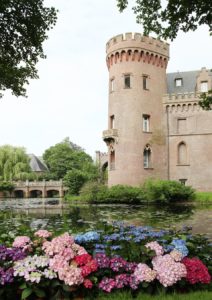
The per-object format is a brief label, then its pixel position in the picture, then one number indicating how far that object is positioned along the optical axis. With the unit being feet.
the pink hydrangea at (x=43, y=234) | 16.69
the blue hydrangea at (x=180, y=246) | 15.46
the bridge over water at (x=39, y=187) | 194.90
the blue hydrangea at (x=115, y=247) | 15.39
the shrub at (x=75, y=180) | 122.31
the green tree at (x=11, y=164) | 197.98
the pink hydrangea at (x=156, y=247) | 15.17
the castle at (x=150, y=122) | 110.73
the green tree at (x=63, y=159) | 230.48
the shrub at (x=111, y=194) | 98.89
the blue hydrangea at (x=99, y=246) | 15.78
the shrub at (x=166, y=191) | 96.07
